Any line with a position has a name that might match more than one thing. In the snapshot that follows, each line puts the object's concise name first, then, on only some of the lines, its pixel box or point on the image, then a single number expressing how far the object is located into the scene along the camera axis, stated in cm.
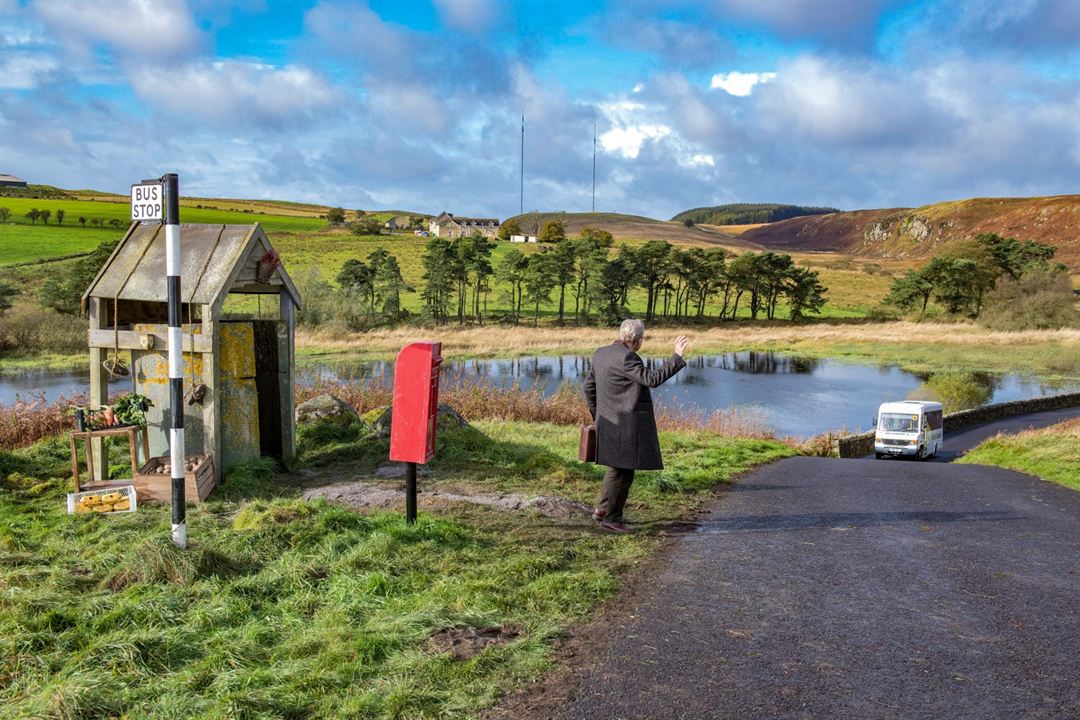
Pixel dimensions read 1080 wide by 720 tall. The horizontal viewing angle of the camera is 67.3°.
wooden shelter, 902
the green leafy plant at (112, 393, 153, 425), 886
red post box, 720
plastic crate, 779
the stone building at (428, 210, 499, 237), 14756
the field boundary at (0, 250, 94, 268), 6962
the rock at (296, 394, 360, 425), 1228
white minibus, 2467
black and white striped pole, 628
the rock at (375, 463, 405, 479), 994
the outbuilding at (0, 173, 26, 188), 13570
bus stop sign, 630
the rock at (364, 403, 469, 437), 1182
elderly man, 747
